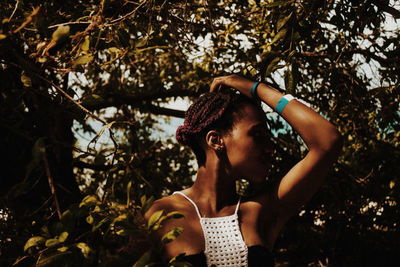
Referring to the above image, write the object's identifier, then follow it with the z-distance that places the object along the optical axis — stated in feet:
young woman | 7.41
